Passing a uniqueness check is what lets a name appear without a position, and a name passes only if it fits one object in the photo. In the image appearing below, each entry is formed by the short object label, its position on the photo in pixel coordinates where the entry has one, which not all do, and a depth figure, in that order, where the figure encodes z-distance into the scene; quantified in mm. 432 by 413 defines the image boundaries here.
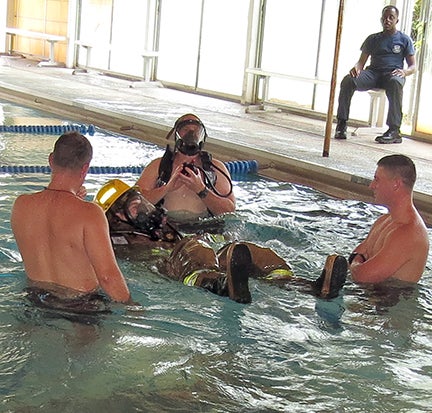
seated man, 10430
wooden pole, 8555
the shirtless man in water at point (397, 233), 4867
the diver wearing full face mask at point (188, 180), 6164
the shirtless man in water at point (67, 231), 4066
